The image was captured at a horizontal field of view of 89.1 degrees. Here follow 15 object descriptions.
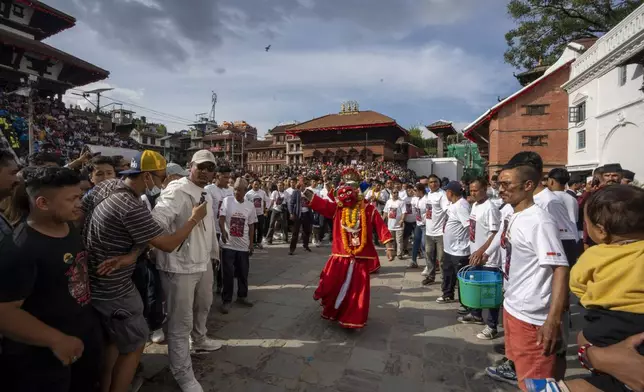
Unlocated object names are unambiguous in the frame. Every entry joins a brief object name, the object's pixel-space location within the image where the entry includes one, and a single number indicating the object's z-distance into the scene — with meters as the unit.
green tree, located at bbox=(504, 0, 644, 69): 20.97
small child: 1.38
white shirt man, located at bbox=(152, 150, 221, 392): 2.71
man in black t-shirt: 1.52
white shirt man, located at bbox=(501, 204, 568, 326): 2.17
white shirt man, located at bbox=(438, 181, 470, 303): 4.74
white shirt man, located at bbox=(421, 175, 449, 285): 5.77
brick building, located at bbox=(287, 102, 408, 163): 35.25
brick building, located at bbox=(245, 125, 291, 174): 51.38
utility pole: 12.76
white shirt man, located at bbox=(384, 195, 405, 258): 7.97
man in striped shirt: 2.16
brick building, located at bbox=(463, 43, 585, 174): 20.30
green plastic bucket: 3.48
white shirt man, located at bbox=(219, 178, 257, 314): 4.70
